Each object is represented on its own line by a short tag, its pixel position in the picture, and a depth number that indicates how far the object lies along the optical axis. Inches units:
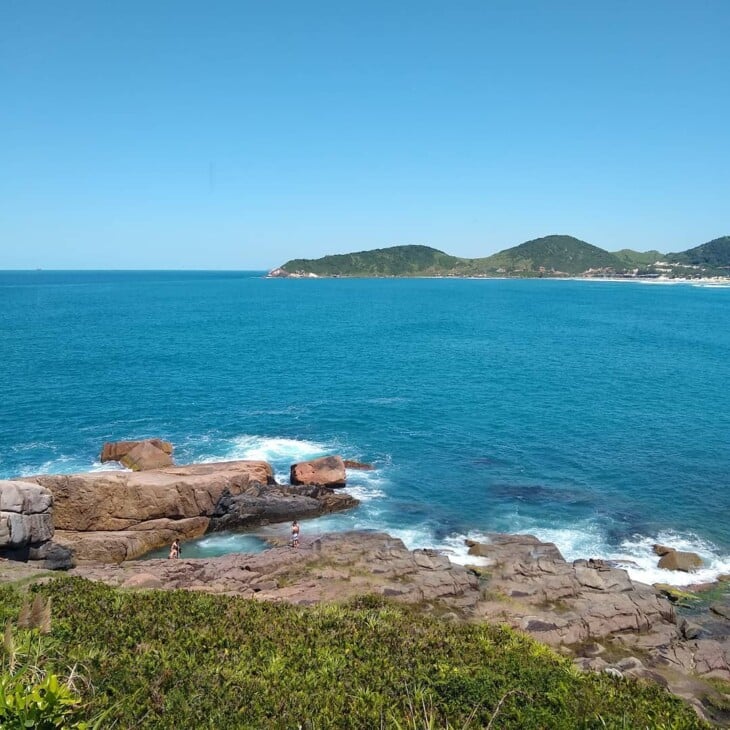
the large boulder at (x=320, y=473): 1673.2
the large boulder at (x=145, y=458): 1691.7
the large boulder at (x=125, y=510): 1334.9
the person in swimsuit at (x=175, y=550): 1276.6
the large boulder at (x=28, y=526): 1163.3
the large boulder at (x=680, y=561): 1277.1
